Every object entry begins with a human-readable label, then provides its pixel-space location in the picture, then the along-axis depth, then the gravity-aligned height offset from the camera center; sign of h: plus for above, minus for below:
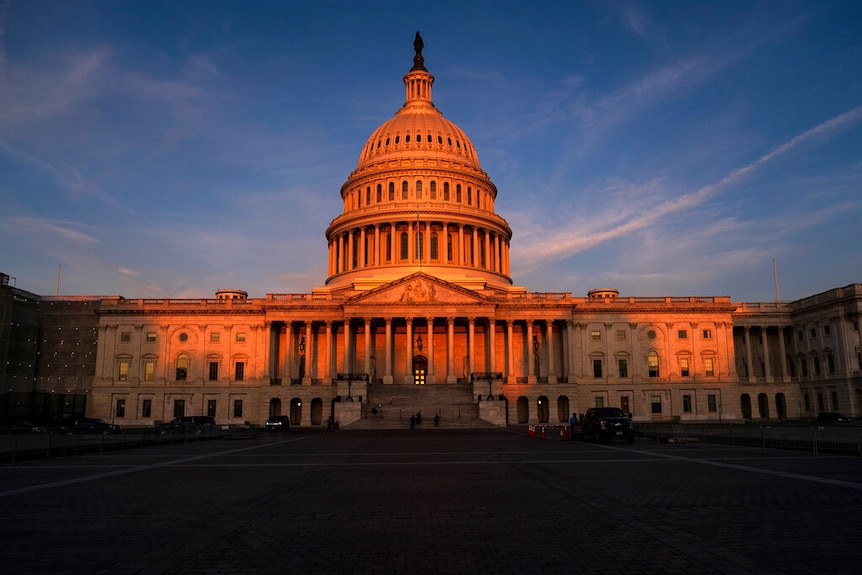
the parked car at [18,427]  56.78 -1.01
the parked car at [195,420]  69.52 -0.78
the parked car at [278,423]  64.88 -1.04
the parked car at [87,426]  59.16 -1.05
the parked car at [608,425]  40.25 -0.98
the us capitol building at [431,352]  82.88 +7.25
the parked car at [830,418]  69.44 -1.31
